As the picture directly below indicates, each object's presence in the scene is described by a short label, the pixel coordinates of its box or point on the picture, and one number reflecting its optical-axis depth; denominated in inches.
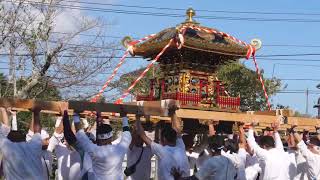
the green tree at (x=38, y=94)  611.5
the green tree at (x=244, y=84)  1169.4
